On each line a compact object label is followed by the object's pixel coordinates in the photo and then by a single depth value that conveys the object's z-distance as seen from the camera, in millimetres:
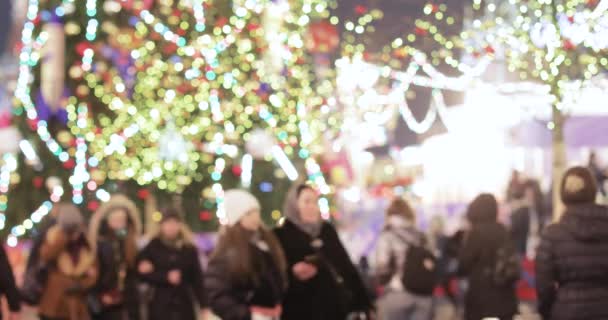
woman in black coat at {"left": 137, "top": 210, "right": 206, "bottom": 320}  12328
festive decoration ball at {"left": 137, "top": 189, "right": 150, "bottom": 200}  19500
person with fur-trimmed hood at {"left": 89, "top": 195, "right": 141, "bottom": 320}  12445
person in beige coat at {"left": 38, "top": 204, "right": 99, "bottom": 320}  12086
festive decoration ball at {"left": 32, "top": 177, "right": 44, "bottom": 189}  19469
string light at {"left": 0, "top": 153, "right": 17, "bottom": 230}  19359
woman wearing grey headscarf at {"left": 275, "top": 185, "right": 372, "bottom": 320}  9828
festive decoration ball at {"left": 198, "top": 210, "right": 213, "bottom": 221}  19656
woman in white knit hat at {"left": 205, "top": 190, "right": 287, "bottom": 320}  9094
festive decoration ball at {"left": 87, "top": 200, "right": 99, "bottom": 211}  19053
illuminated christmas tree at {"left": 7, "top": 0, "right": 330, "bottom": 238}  18656
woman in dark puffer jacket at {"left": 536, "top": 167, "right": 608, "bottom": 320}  8812
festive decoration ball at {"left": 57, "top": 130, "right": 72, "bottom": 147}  19297
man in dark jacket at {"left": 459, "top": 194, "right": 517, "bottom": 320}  11883
